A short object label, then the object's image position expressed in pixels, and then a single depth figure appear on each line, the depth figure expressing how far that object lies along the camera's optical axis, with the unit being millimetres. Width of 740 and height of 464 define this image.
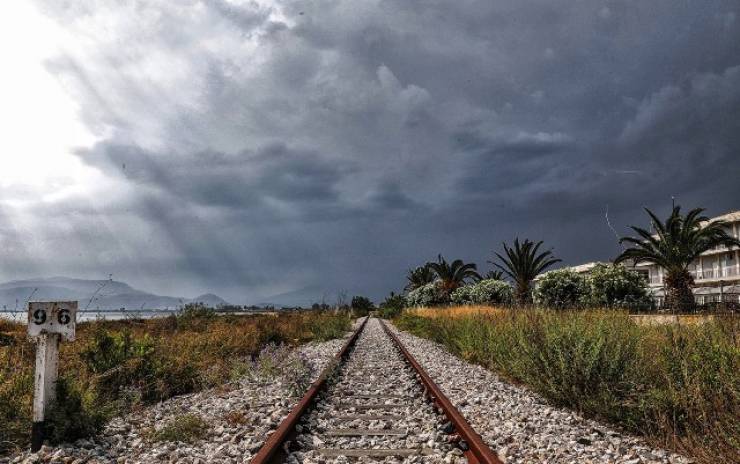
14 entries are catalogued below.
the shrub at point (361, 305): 77250
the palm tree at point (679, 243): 30219
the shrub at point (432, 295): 49844
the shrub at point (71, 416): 5373
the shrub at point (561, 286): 30719
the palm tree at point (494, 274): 71625
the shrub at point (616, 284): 29672
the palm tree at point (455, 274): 49500
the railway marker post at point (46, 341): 5270
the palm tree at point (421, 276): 65438
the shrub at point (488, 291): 36062
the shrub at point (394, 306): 58106
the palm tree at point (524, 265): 34562
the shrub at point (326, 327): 21825
